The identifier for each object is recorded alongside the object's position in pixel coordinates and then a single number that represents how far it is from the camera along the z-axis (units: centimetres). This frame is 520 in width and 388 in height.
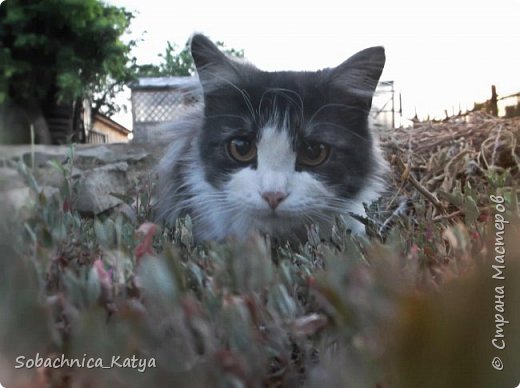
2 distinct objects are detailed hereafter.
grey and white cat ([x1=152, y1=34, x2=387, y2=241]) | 74
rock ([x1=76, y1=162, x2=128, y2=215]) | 71
